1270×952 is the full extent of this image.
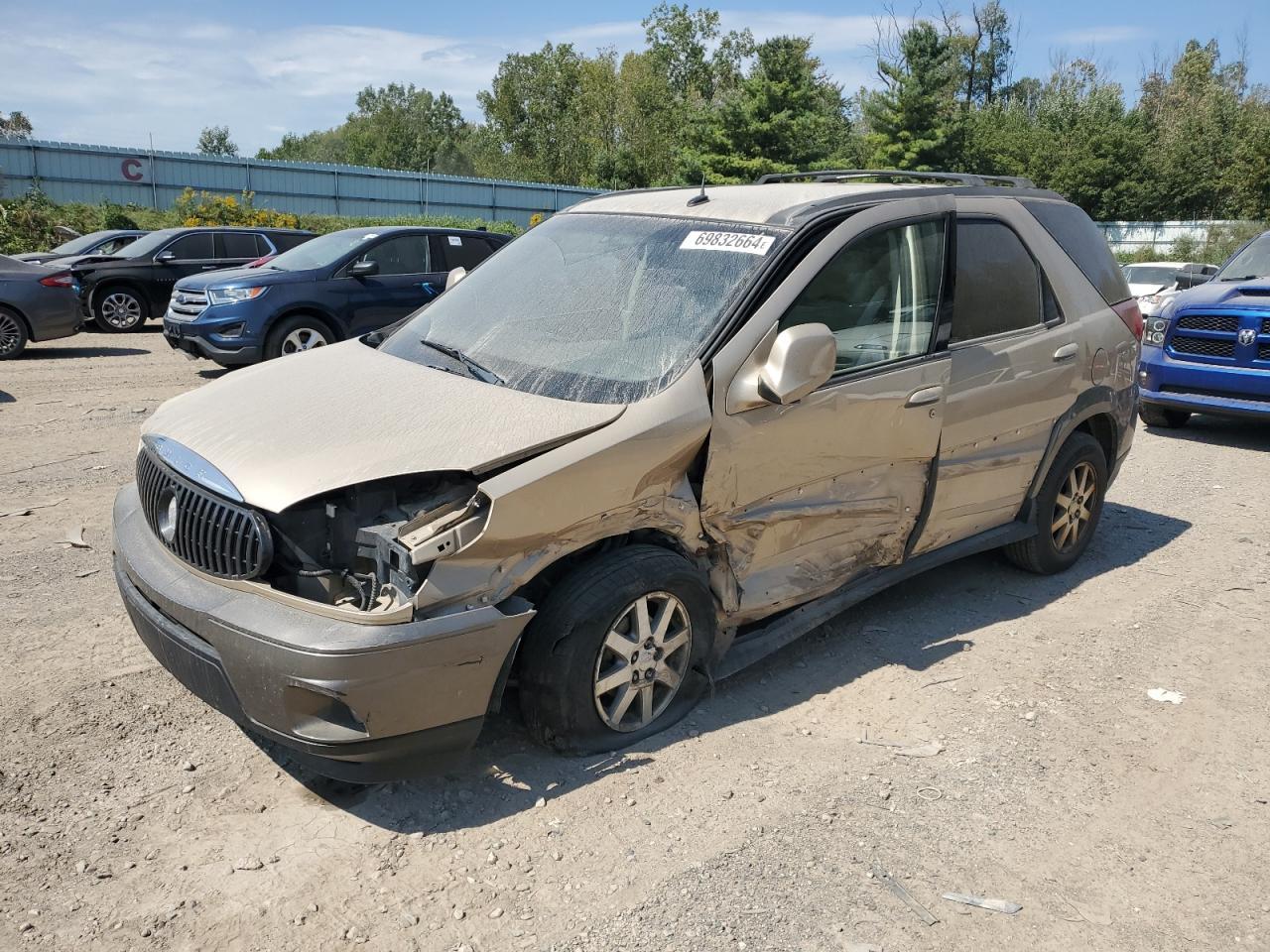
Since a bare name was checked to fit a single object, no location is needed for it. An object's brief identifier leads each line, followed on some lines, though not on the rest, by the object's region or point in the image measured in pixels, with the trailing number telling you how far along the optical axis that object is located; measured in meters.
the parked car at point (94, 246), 16.88
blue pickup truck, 8.82
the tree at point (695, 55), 72.31
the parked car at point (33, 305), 12.33
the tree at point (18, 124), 81.69
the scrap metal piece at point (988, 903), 2.95
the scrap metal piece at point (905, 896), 2.90
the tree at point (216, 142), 108.88
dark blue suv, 10.73
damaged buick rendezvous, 3.04
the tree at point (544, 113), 70.06
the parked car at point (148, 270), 15.28
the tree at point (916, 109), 47.00
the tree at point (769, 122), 41.62
